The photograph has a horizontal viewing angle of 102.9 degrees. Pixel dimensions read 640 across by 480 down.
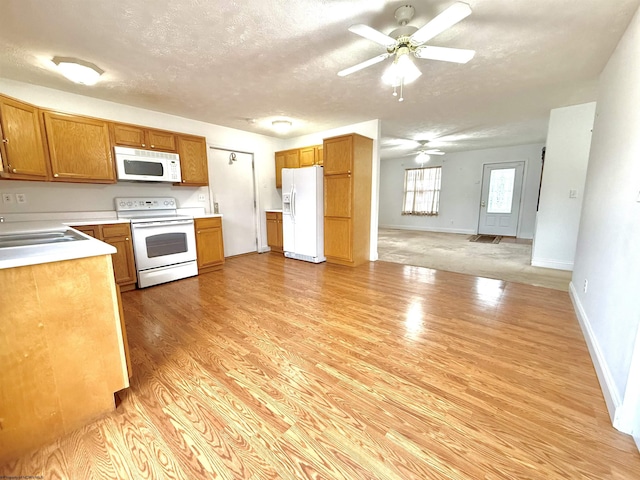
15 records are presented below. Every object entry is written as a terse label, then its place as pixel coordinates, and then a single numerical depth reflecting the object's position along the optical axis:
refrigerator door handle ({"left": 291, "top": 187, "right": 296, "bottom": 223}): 4.68
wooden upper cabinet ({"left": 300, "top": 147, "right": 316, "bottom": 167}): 4.94
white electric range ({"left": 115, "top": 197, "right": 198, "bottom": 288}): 3.32
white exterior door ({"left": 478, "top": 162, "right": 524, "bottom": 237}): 7.04
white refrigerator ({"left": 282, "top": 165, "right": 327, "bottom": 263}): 4.45
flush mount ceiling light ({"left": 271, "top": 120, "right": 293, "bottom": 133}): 4.26
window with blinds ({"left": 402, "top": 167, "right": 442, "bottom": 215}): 8.33
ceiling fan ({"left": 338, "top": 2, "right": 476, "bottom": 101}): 1.64
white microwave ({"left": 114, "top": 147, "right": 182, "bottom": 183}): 3.29
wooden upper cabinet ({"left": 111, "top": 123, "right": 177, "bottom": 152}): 3.28
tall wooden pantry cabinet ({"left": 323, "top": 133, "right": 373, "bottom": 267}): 4.11
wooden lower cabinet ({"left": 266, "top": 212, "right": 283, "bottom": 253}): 5.24
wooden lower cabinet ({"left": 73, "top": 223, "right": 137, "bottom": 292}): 3.04
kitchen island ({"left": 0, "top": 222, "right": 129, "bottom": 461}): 1.13
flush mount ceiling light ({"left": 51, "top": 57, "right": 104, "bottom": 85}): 2.40
